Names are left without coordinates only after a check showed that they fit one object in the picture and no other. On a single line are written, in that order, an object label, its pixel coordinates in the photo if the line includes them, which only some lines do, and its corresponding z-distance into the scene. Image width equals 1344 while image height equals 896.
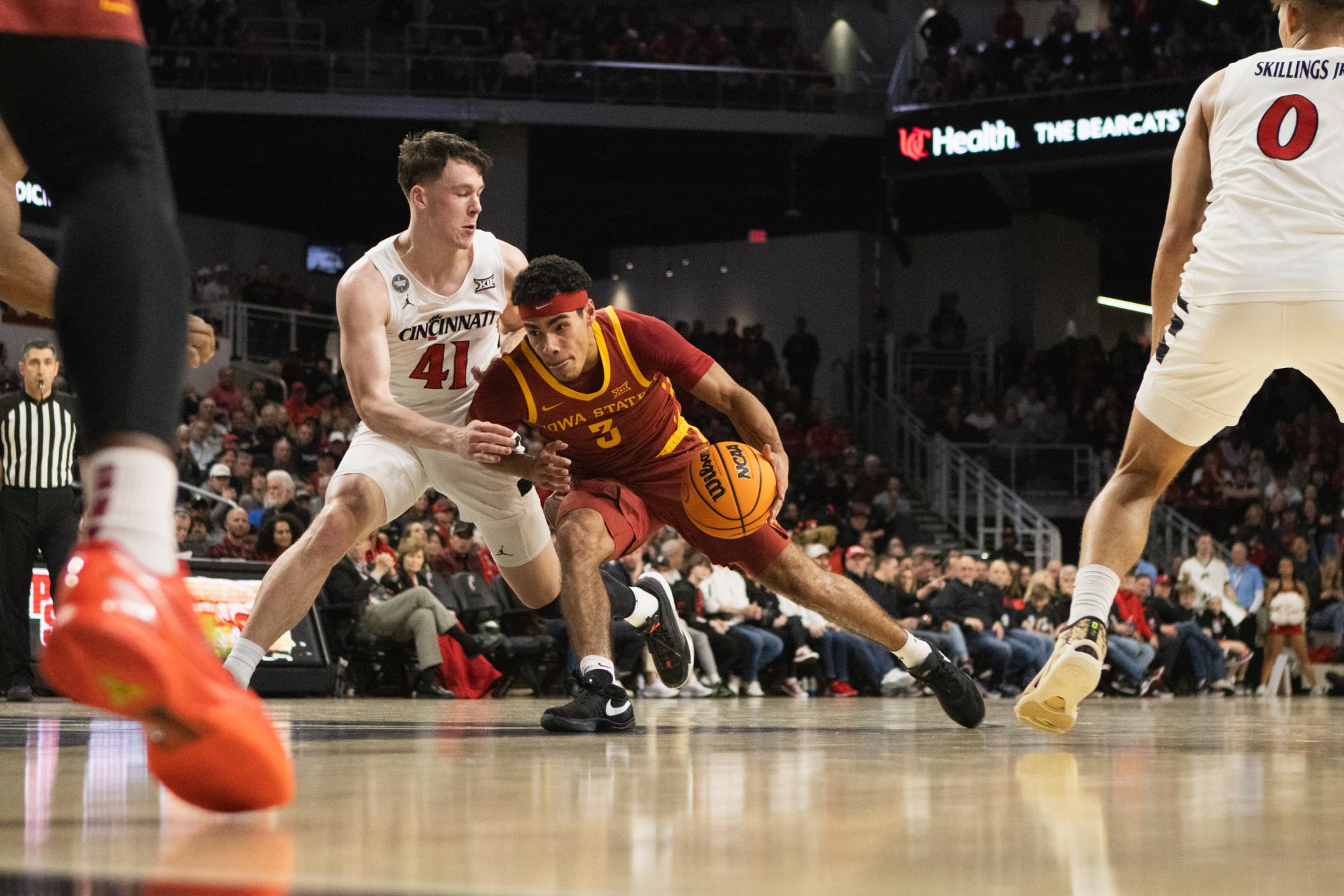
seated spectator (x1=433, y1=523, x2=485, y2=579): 11.34
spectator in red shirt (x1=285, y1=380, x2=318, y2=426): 16.19
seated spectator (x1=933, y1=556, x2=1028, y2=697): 12.85
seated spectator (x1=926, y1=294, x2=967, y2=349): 24.66
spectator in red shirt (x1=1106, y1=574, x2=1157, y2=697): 13.34
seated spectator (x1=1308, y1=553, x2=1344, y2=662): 15.62
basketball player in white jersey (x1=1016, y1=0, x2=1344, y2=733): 3.73
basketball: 4.81
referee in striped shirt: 8.19
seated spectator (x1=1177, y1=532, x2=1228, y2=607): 15.39
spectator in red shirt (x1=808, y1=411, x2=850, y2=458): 20.27
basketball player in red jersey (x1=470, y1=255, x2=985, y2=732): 4.64
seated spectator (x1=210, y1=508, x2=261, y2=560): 10.35
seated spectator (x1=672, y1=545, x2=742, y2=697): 11.57
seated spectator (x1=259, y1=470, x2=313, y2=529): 10.59
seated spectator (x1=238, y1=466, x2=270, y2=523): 11.70
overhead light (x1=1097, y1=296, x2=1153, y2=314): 26.59
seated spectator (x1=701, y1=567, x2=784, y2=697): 11.77
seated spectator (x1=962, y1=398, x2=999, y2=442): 21.12
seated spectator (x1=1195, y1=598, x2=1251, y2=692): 14.62
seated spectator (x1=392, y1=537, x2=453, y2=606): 10.55
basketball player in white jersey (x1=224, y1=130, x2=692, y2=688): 4.55
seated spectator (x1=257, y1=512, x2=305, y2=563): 10.10
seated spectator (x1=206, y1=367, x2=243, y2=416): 15.54
